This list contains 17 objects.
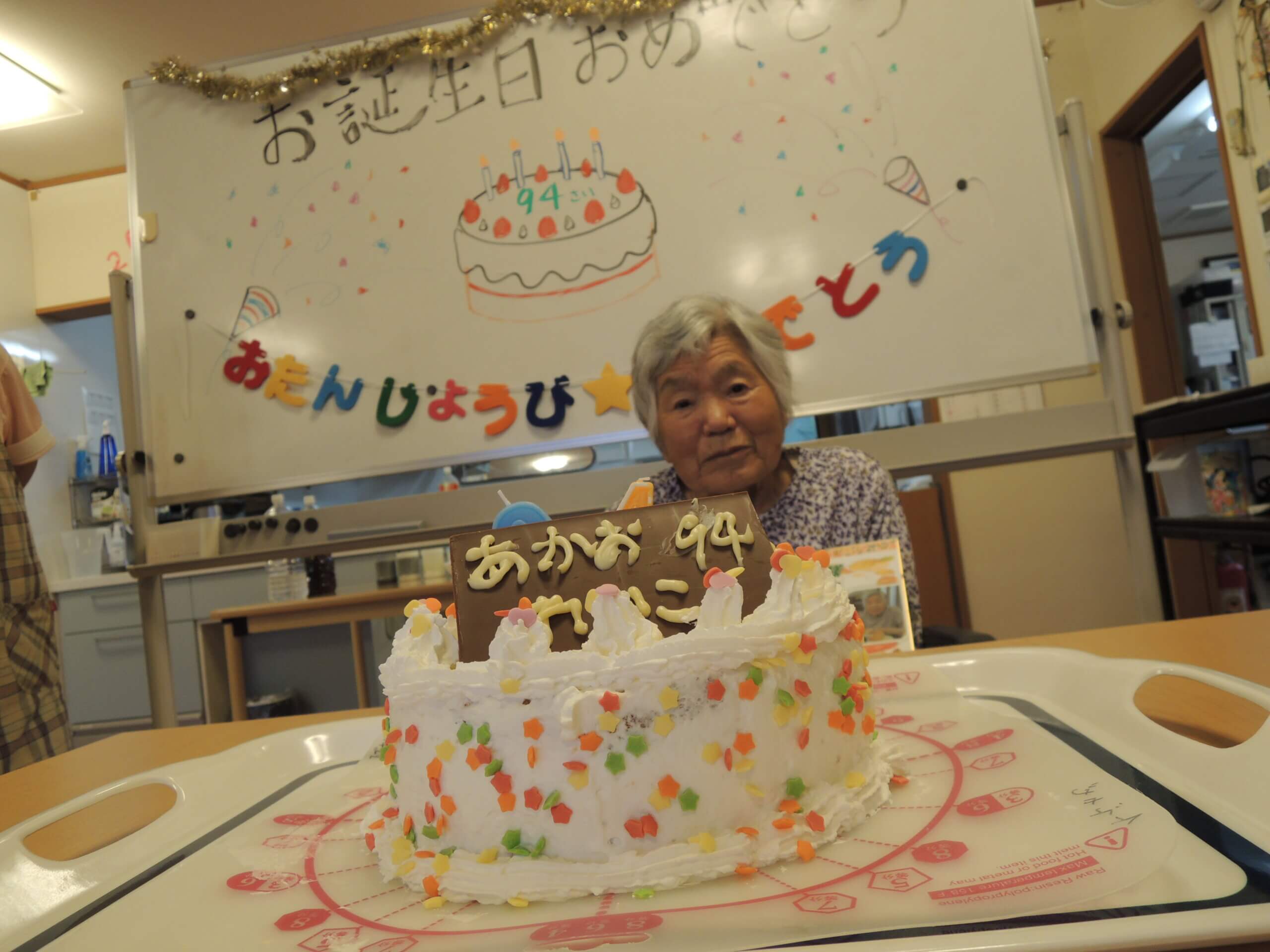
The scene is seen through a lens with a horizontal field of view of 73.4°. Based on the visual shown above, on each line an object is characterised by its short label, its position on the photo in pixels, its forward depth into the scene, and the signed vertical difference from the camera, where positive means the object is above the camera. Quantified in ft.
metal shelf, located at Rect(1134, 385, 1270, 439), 7.00 +0.35
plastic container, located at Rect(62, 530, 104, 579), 16.39 +0.82
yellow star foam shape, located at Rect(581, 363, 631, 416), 7.50 +1.22
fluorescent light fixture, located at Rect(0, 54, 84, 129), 12.44 +7.60
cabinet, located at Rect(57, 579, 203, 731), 15.20 -1.12
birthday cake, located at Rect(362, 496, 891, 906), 2.31 -0.59
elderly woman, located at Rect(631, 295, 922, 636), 5.71 +0.57
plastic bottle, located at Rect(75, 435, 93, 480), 16.67 +2.54
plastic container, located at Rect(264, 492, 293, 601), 13.15 -0.16
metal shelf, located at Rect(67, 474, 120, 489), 16.55 +2.17
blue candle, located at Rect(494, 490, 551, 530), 3.03 +0.09
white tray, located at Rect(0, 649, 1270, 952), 1.60 -0.86
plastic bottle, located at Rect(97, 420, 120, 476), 16.57 +2.64
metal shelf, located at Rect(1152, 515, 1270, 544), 7.37 -0.72
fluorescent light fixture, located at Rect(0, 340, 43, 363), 15.58 +4.64
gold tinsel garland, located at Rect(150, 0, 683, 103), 7.76 +4.76
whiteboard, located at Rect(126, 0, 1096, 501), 7.16 +2.73
